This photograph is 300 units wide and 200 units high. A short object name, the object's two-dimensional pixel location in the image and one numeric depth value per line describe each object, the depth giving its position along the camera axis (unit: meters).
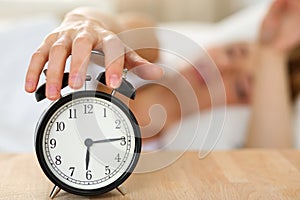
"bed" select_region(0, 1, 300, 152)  1.22
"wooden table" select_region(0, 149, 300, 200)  0.67
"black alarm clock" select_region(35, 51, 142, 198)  0.63
